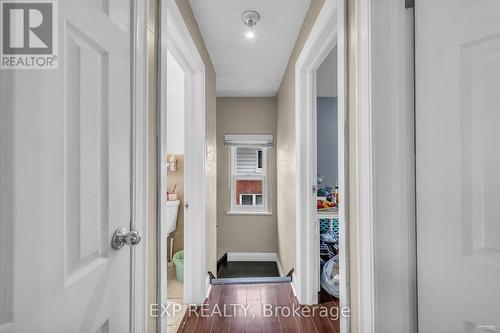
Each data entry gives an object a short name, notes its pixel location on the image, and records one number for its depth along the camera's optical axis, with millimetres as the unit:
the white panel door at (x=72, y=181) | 467
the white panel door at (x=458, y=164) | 676
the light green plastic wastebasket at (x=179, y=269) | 2527
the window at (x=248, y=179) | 4035
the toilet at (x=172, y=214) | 2880
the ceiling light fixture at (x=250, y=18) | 1822
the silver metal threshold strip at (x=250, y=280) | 2365
